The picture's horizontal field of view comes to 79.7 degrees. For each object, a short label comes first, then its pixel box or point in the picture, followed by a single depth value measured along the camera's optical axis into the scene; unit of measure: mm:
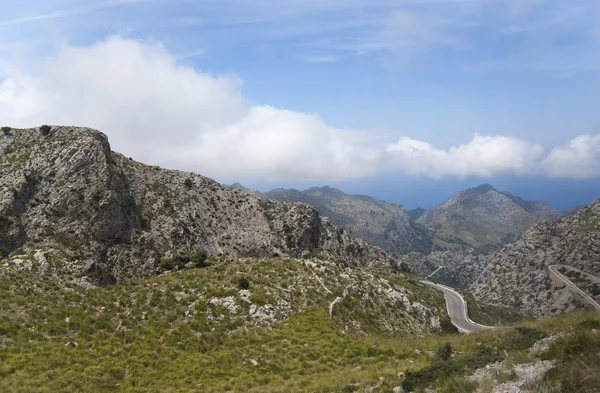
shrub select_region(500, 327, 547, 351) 24083
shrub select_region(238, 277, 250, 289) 45906
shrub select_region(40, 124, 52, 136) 90188
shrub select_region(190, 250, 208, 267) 64500
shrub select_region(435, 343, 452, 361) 26875
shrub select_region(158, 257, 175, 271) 72312
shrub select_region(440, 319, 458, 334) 61634
